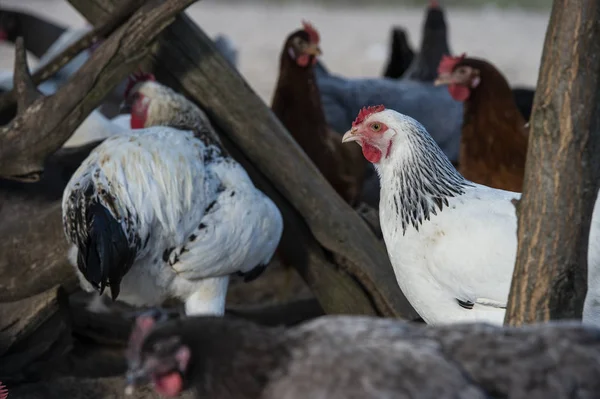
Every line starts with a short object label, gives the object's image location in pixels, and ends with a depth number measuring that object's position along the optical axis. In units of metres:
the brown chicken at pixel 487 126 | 7.75
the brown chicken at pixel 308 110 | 9.18
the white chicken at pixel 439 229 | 5.16
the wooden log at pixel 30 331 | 7.03
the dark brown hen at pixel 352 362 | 3.30
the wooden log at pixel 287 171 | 7.30
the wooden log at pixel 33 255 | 6.90
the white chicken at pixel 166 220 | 6.02
